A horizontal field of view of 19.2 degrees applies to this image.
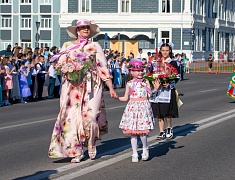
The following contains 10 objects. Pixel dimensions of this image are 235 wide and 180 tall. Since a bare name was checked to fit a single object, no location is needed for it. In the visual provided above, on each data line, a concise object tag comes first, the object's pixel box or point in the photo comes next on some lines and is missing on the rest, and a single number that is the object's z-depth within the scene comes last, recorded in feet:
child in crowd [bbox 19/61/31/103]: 80.18
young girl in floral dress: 35.37
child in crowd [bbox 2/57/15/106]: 76.33
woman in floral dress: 34.30
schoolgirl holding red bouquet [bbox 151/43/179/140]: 43.78
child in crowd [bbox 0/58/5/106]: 75.10
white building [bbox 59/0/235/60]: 230.68
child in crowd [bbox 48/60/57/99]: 87.76
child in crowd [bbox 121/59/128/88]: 117.70
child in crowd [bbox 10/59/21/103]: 78.65
